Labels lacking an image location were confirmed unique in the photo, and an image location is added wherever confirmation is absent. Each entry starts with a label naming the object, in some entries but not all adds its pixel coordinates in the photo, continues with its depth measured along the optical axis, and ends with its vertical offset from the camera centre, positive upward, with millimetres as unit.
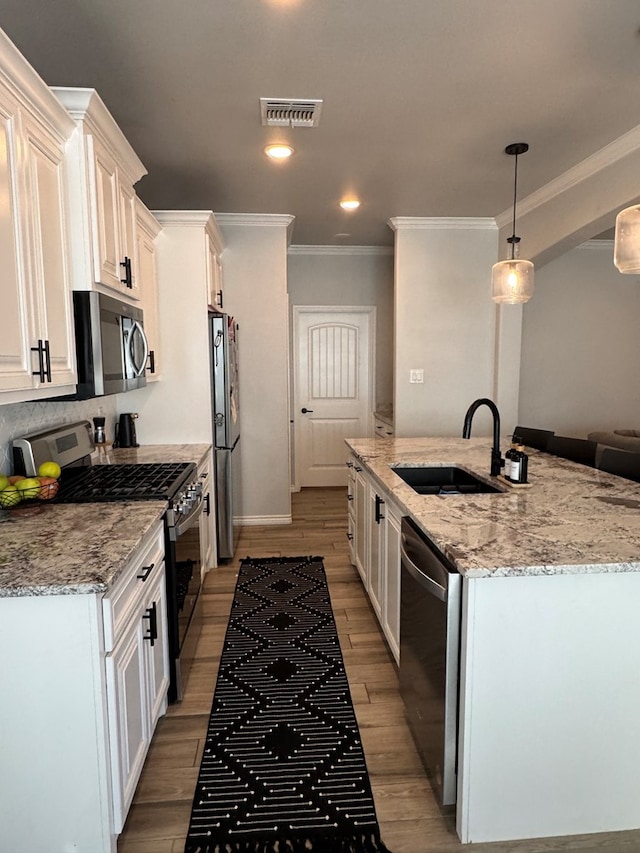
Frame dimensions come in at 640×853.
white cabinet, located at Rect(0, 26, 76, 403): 1551 +406
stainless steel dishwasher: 1548 -896
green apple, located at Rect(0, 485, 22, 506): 1936 -462
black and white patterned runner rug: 1647 -1406
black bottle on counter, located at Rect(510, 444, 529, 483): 2299 -415
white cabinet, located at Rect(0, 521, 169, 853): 1392 -930
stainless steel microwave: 2078 +93
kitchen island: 1497 -894
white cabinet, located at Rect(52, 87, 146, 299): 1987 +698
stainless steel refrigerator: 3643 -359
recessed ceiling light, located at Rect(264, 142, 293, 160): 2949 +1190
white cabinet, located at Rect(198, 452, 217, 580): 3284 -987
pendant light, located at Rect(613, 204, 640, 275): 1939 +459
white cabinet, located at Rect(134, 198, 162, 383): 2982 +532
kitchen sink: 2822 -588
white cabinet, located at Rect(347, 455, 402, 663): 2363 -915
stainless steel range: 2172 -518
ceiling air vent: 2484 +1199
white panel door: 6102 -217
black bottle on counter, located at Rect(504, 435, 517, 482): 2328 -402
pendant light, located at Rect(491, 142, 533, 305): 3016 +493
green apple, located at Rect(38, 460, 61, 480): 2156 -411
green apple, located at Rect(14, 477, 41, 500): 1971 -439
